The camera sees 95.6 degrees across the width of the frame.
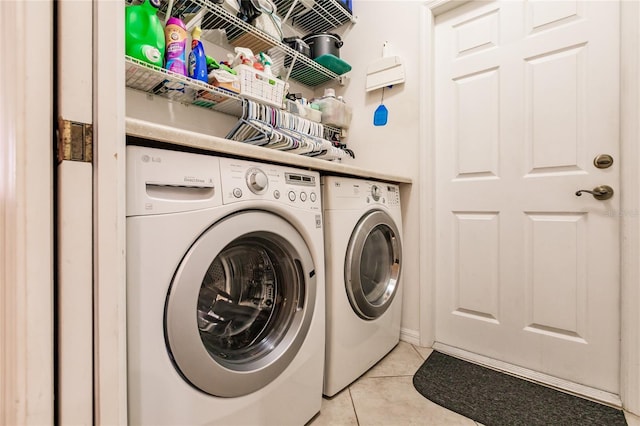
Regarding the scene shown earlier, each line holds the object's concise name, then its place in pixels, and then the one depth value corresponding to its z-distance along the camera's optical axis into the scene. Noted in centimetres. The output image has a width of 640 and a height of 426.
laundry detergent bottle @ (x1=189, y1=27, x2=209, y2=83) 130
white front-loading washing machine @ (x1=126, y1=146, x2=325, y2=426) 59
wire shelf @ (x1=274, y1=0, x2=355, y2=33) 177
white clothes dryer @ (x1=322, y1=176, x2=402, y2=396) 109
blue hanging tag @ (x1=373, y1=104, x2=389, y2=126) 178
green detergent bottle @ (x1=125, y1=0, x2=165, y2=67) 110
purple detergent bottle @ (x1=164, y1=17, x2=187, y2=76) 121
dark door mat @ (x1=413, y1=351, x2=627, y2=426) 103
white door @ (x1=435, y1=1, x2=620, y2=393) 118
